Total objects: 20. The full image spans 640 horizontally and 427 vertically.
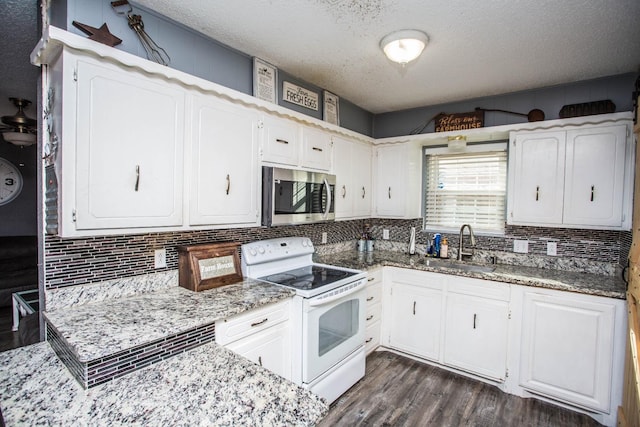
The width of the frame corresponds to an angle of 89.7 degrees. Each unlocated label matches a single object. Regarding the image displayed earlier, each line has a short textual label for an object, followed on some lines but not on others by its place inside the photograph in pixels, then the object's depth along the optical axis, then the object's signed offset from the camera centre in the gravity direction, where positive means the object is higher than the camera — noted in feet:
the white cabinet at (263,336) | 5.52 -2.46
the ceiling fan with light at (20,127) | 11.33 +2.70
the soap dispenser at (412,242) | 11.39 -1.22
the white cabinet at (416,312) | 9.27 -3.12
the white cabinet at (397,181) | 11.07 +0.93
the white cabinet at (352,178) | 9.95 +0.95
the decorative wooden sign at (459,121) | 10.30 +2.90
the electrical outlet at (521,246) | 9.64 -1.09
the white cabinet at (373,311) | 9.50 -3.15
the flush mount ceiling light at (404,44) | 6.44 +3.38
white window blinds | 10.57 +0.74
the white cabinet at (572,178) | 7.72 +0.86
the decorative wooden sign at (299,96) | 8.86 +3.16
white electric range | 6.87 -2.42
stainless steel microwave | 7.43 +0.22
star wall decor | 5.09 +2.71
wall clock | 16.30 +0.92
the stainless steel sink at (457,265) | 9.29 -1.74
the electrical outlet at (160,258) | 6.43 -1.13
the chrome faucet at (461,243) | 10.28 -1.06
